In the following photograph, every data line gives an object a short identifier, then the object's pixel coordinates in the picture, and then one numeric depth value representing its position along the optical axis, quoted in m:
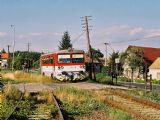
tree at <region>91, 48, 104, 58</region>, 146.25
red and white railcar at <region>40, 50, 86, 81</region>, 37.94
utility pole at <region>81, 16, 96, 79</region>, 47.72
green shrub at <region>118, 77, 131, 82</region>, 62.91
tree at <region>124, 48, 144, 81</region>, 74.81
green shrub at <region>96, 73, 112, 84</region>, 42.03
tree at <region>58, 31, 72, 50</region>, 146.62
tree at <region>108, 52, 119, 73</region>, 89.16
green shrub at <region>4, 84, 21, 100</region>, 20.30
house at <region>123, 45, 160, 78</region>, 78.74
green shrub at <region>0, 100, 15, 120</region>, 13.73
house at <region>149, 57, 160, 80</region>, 70.31
